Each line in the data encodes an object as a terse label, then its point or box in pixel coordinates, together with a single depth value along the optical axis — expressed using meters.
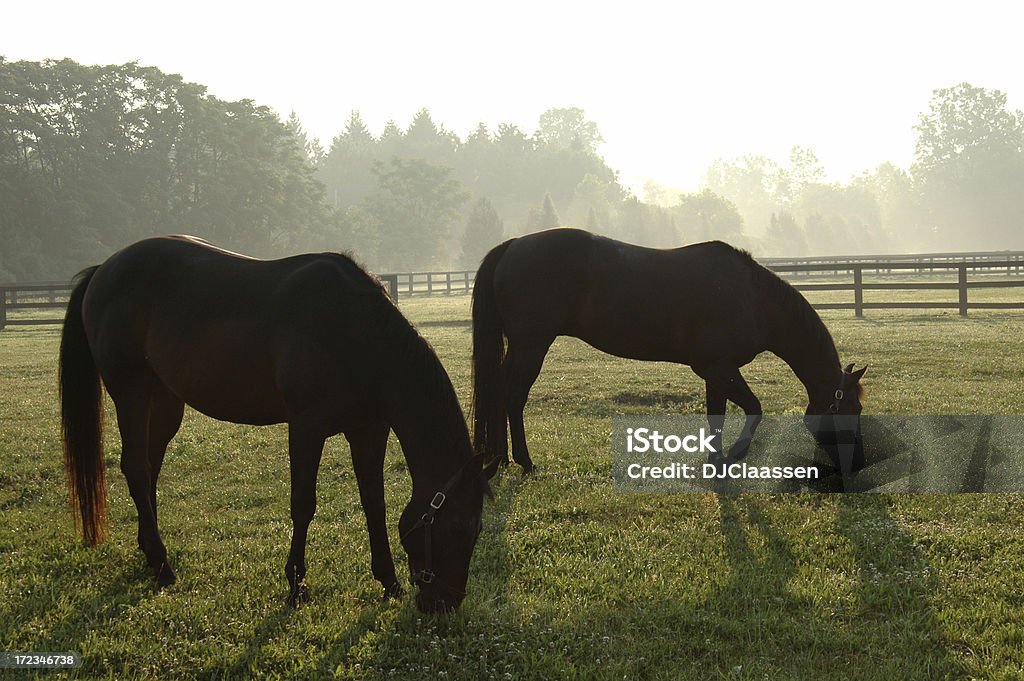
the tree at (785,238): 74.88
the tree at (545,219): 66.31
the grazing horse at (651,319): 7.01
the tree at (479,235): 65.88
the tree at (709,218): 75.69
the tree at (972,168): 97.00
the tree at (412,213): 72.38
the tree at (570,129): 143.25
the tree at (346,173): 101.44
